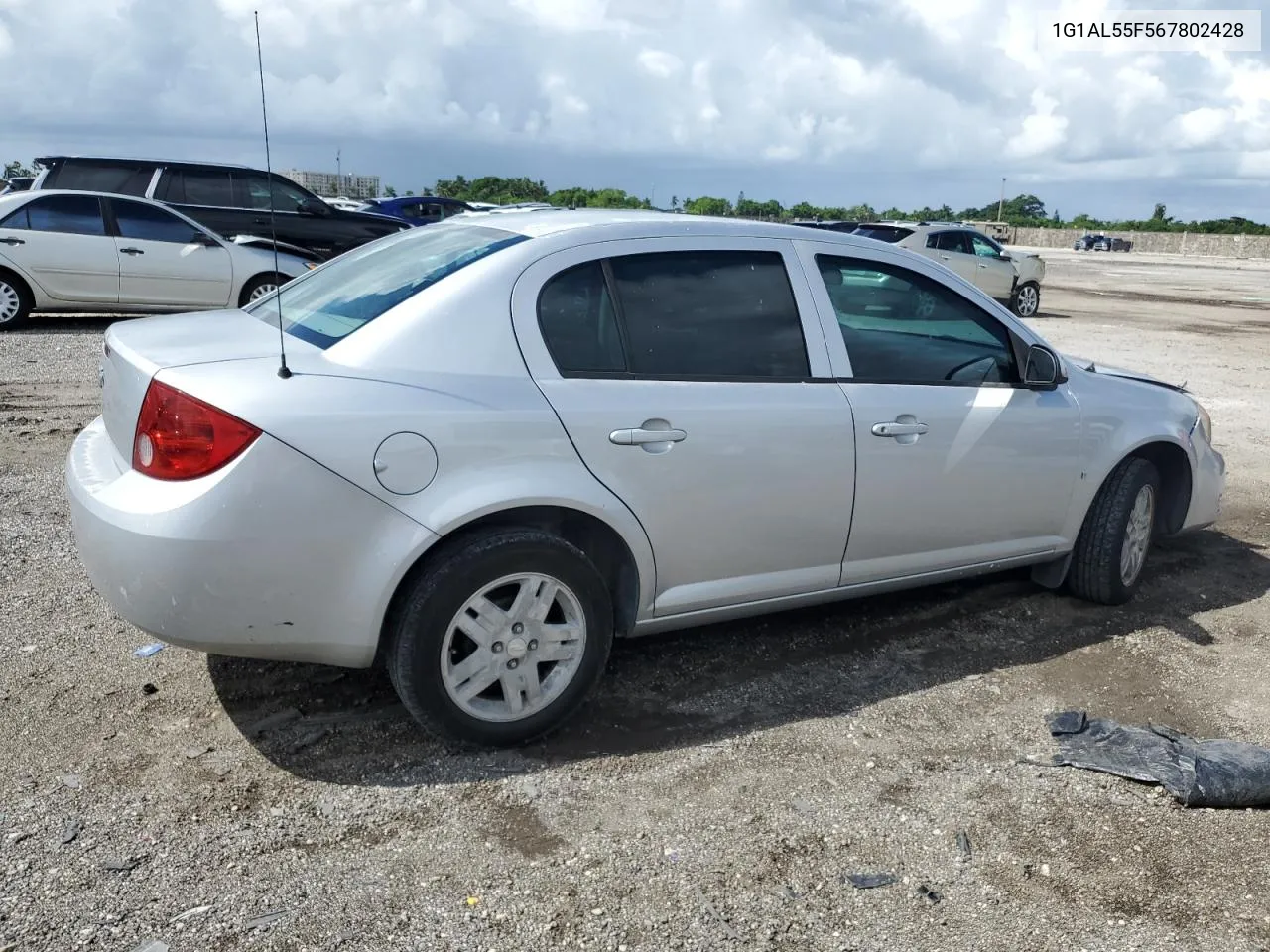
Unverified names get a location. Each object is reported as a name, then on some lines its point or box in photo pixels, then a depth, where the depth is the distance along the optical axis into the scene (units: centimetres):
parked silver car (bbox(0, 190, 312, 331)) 1204
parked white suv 1841
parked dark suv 1335
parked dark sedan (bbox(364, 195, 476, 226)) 2166
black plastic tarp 357
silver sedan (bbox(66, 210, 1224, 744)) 321
